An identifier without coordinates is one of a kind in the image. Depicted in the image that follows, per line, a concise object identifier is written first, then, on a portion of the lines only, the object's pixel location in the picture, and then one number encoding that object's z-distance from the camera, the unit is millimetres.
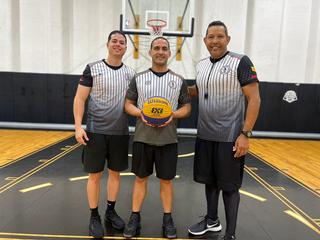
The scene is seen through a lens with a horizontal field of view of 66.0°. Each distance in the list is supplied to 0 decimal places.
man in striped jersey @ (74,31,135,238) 2227
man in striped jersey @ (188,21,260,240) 2030
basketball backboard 6562
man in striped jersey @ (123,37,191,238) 2146
